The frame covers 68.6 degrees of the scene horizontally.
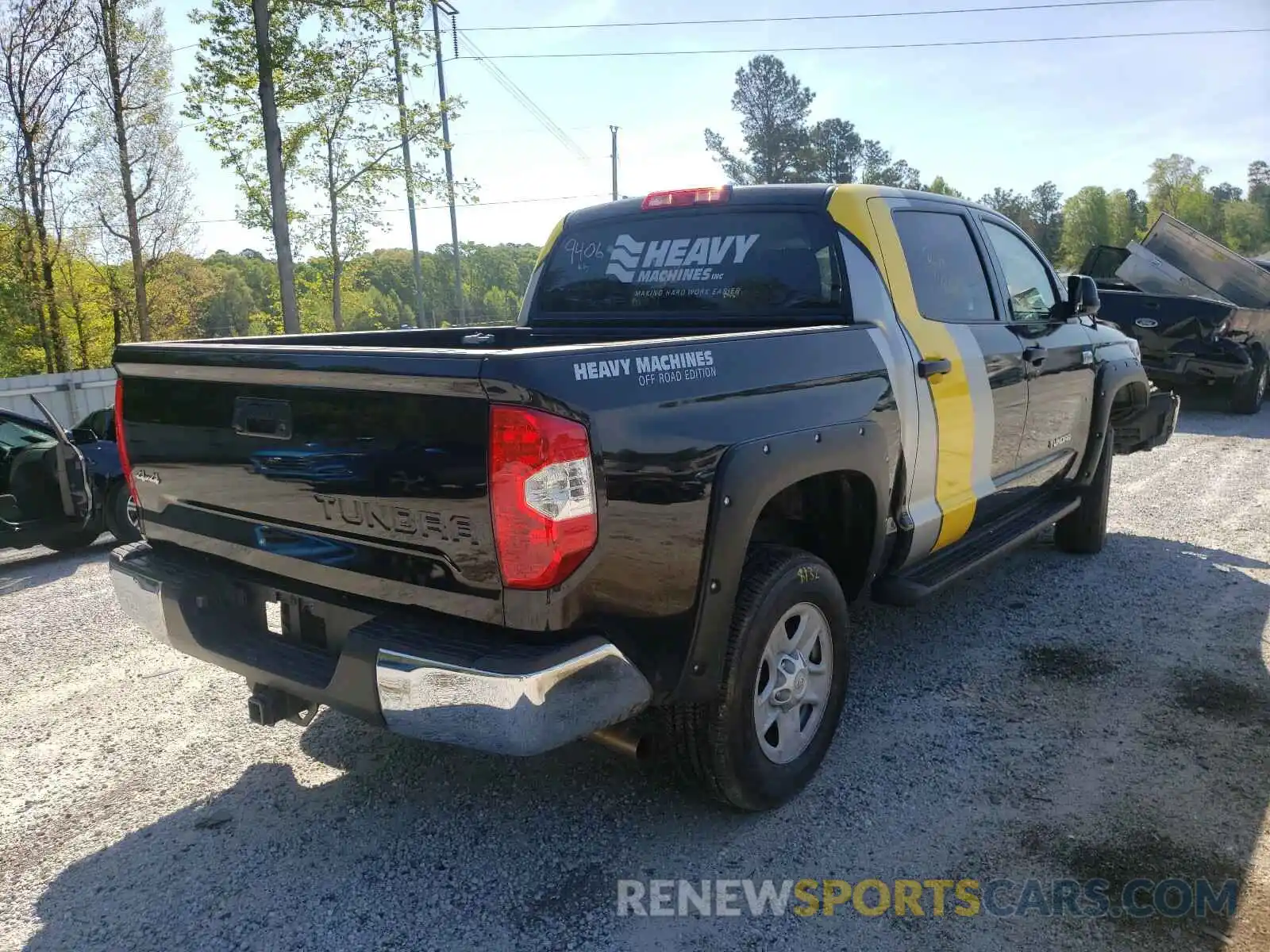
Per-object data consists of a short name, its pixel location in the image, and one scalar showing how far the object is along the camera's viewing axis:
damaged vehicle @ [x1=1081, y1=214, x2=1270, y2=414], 11.11
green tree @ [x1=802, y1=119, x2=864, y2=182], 64.09
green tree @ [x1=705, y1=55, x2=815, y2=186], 61.00
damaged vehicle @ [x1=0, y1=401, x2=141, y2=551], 6.24
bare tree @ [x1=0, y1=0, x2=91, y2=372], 20.39
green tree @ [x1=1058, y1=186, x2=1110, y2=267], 96.50
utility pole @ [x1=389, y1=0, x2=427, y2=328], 17.73
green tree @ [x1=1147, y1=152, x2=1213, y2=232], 83.00
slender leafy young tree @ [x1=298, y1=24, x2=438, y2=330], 17.72
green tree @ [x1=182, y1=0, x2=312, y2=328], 15.34
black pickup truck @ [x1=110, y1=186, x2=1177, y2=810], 2.19
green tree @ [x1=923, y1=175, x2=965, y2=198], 92.30
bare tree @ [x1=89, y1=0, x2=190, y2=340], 20.80
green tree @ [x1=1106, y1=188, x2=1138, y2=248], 94.64
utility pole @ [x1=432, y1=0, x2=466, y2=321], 33.12
